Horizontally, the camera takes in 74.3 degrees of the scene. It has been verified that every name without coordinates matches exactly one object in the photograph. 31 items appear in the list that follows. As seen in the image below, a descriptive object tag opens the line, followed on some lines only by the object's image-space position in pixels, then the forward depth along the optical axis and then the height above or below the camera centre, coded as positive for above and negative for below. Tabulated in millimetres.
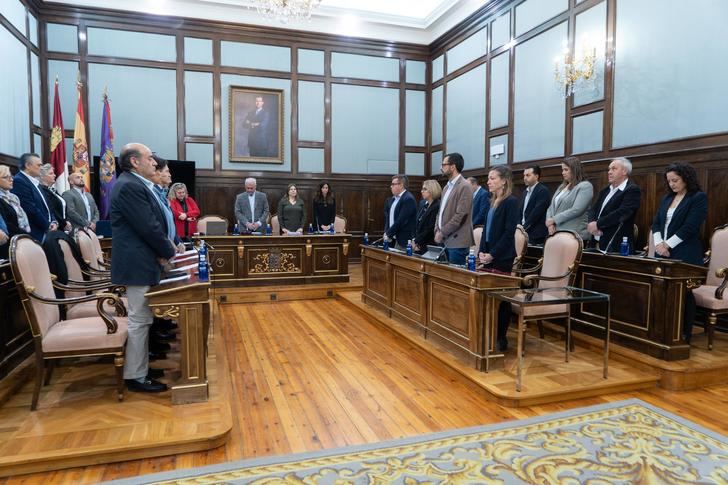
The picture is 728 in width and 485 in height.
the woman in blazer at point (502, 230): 3539 -108
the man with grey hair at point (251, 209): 6750 +67
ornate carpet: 2131 -1159
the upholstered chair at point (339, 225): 7676 -170
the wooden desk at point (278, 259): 6238 -607
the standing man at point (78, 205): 5461 +91
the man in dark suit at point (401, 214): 5117 +7
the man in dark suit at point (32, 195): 4262 +153
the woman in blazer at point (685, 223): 3645 -50
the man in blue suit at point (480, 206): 5157 +100
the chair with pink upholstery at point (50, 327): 2627 -657
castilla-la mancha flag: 6543 +861
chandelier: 5840 +2571
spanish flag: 6688 +927
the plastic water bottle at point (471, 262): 3433 -335
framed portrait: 8297 +1557
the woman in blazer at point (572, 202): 4375 +127
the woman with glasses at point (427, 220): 4492 -48
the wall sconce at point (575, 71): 5562 +1730
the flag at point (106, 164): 6879 +703
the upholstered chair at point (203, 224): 6716 -149
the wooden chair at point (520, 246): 4188 -269
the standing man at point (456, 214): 3895 +9
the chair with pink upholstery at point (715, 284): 3584 -534
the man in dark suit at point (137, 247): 2723 -196
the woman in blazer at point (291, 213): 6988 +14
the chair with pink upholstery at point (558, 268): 3555 -409
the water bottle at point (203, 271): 3014 -364
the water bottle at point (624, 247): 3836 -248
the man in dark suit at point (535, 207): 4852 +88
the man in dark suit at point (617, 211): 4066 +44
